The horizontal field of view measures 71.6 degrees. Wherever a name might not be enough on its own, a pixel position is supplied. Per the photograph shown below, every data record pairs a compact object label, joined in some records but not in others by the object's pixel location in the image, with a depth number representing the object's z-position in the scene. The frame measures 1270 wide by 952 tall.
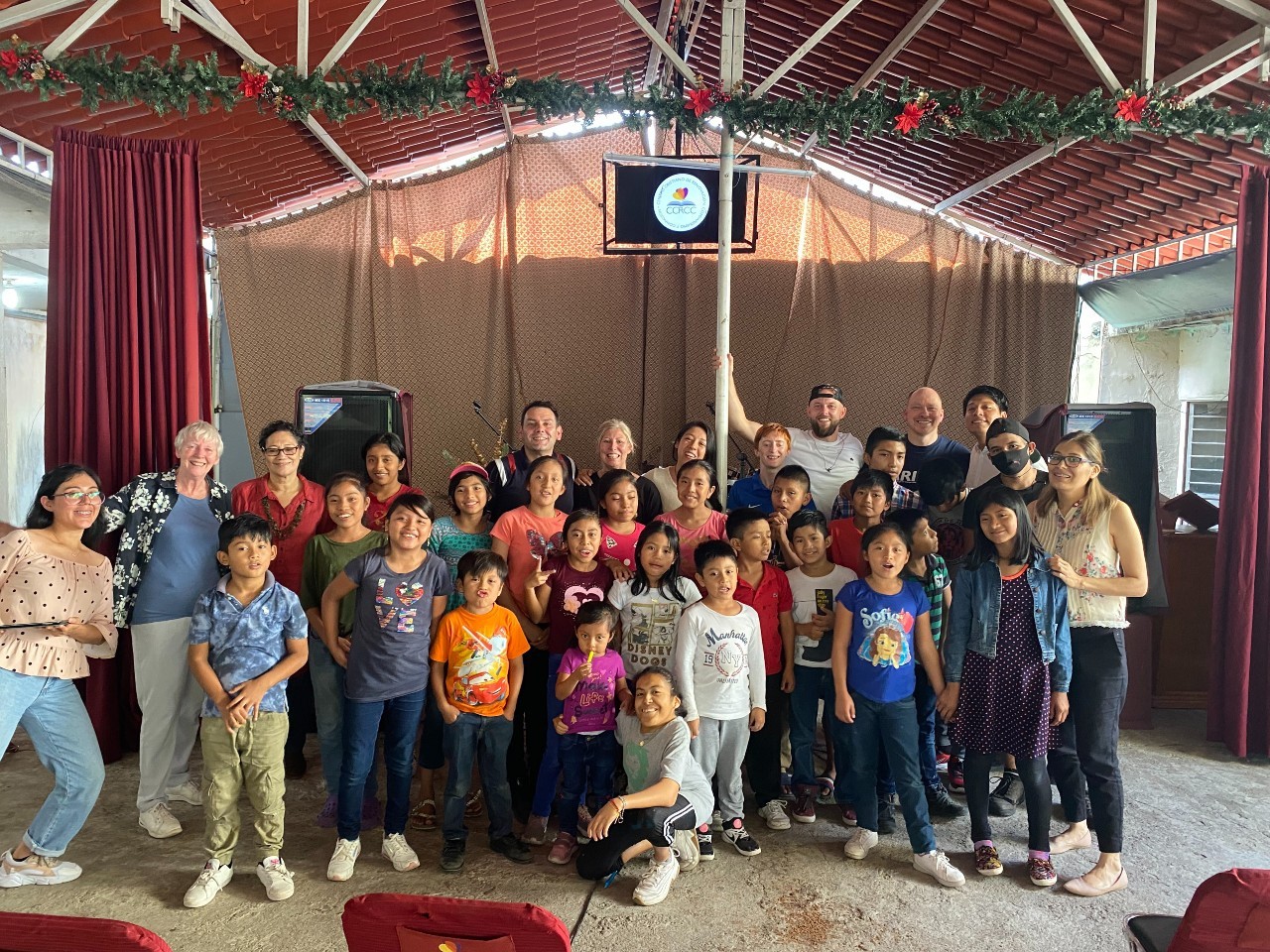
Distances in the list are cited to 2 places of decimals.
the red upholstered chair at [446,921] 1.37
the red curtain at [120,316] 3.78
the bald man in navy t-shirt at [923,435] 3.78
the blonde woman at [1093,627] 2.84
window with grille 7.18
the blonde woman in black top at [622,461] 3.57
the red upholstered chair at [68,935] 1.30
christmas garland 3.52
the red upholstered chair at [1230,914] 1.50
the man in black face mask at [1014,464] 3.18
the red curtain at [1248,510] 4.09
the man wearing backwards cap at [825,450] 3.79
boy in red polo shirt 3.14
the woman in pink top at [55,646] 2.67
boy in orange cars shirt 2.86
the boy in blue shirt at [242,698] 2.66
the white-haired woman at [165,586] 3.11
